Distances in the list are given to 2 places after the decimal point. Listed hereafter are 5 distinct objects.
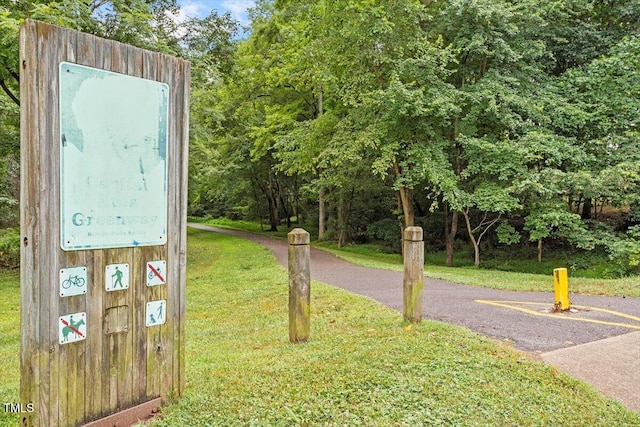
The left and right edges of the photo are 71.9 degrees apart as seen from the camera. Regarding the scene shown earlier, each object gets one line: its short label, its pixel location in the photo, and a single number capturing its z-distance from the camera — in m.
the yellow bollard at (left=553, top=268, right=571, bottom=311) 5.65
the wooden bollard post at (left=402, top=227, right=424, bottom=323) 4.55
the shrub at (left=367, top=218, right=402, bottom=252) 19.39
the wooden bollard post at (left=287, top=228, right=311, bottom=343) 4.14
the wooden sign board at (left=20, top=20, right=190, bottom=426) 2.21
